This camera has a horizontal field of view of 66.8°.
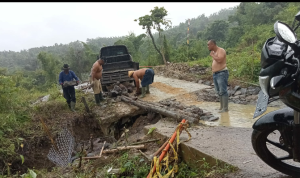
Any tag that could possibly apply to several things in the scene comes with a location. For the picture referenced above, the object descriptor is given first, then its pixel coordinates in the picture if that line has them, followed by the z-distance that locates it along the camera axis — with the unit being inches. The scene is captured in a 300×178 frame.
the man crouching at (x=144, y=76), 293.9
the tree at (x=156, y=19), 628.1
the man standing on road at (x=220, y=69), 200.9
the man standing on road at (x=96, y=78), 275.1
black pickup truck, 346.0
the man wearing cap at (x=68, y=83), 263.4
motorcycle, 66.6
